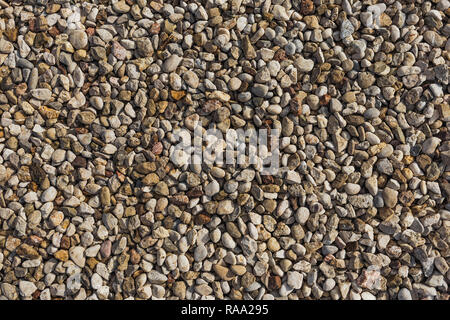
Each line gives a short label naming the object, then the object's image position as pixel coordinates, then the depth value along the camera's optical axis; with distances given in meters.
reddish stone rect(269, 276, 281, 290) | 0.79
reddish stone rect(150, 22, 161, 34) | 0.83
